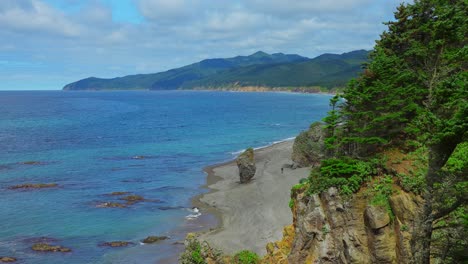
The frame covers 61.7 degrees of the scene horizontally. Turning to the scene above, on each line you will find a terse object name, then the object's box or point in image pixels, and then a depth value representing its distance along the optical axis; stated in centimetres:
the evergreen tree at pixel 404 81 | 2094
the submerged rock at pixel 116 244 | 3722
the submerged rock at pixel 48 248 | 3597
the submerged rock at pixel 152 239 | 3809
